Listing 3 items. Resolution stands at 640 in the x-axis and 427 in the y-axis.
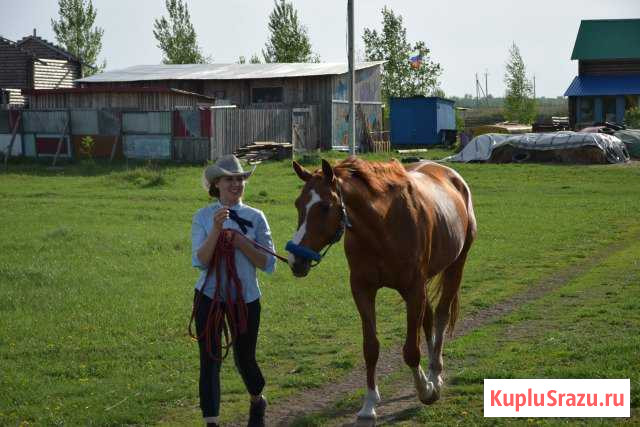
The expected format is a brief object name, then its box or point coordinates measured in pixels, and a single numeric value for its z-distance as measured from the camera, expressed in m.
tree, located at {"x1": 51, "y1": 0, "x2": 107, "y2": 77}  69.88
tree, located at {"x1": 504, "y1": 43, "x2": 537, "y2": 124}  70.00
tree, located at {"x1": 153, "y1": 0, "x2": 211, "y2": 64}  71.44
